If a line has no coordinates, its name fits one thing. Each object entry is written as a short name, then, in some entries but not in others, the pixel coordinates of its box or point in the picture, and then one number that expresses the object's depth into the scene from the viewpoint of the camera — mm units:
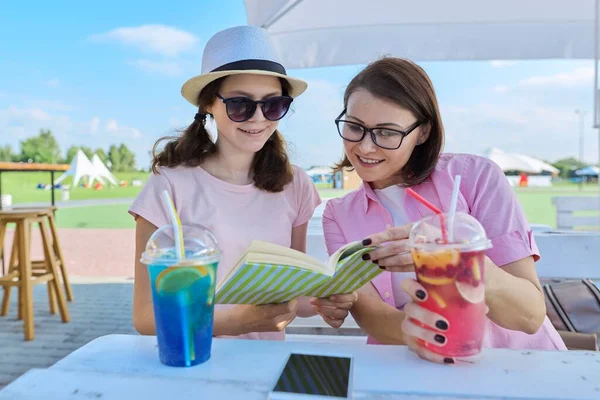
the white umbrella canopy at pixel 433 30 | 3070
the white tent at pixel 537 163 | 33831
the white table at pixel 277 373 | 683
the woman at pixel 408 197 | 1163
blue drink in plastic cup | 714
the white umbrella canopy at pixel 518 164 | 30806
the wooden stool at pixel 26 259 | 3561
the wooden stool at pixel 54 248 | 3760
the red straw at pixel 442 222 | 720
